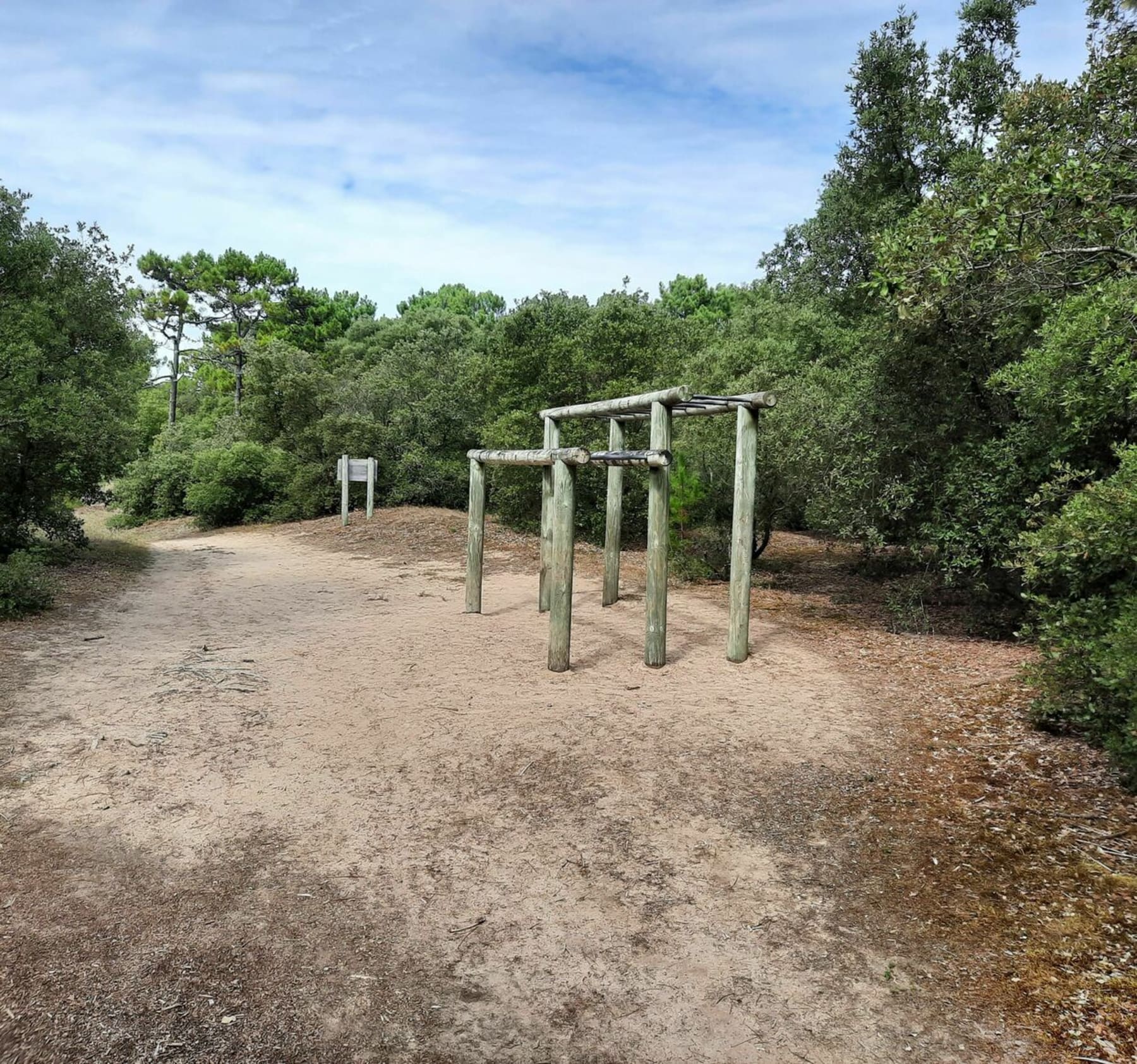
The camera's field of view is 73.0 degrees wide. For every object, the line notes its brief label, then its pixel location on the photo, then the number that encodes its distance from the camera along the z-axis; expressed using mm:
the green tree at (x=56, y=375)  9844
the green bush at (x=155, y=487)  21984
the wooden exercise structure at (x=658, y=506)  6652
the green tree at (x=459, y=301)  47375
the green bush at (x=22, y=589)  7973
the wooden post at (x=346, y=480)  16688
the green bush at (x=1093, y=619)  4238
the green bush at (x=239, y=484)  19609
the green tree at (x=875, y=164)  13789
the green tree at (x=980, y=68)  13328
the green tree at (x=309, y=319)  38125
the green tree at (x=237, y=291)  36031
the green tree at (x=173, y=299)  32969
